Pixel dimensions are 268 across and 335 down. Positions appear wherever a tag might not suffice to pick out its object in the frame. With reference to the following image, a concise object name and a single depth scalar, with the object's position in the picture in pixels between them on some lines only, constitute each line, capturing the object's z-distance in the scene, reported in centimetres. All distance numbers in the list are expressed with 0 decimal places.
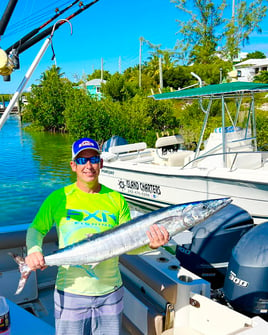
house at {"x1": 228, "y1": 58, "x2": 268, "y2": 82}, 5478
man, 192
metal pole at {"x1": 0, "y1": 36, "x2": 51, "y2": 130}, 301
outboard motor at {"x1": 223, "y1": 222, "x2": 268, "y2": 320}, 294
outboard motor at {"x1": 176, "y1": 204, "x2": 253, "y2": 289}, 380
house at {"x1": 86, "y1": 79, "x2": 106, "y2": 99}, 5578
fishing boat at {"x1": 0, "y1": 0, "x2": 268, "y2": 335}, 235
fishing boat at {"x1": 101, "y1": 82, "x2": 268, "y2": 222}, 680
